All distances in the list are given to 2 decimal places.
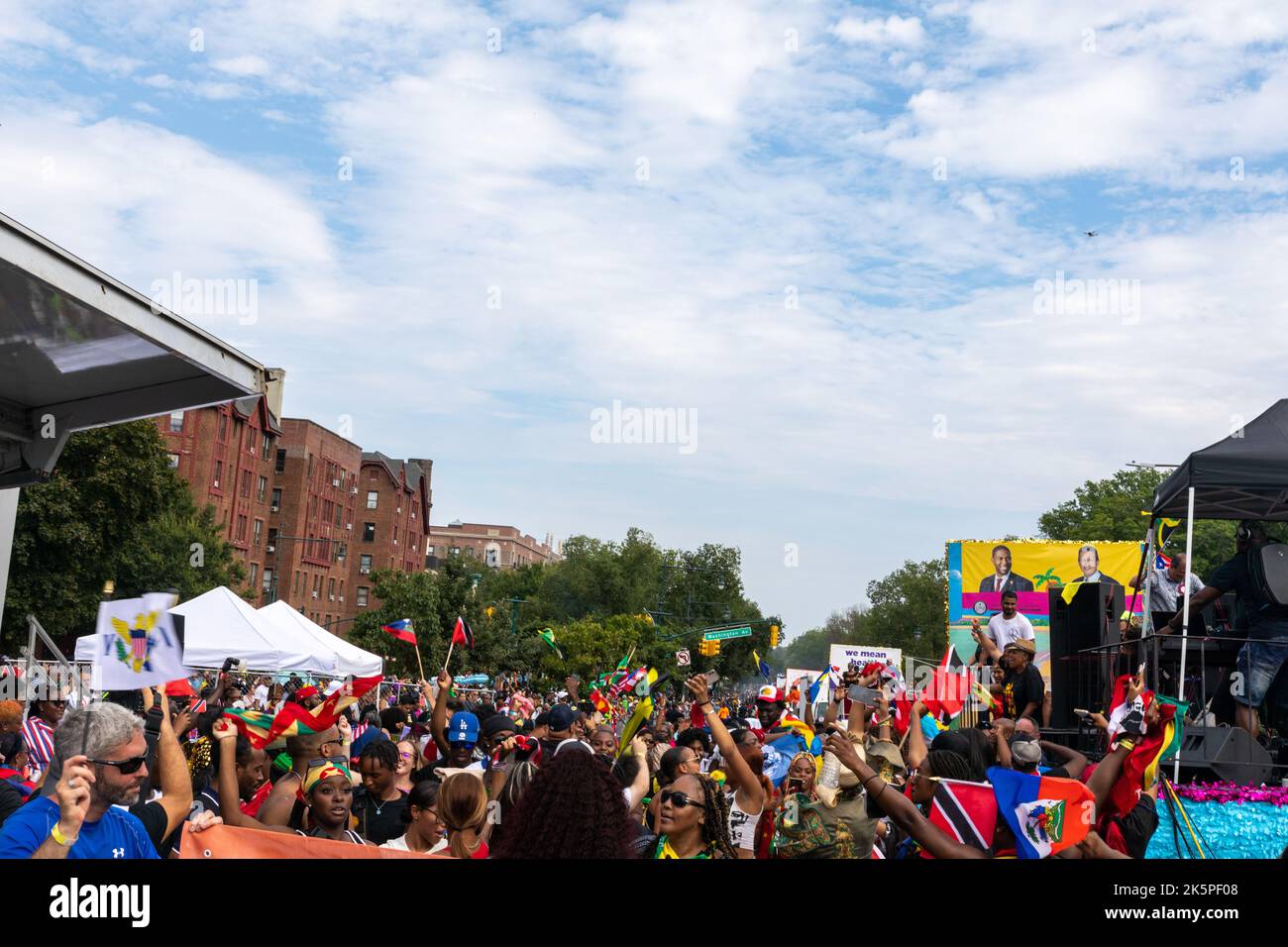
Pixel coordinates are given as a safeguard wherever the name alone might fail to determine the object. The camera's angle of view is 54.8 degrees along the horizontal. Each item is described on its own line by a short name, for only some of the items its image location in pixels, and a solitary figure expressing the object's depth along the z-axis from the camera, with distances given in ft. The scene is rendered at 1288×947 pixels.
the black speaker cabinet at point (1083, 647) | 36.42
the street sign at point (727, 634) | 94.18
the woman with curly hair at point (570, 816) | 11.39
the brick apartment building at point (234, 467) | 225.56
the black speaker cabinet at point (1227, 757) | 27.58
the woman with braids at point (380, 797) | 20.72
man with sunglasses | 11.27
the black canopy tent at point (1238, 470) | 29.17
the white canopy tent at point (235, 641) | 65.21
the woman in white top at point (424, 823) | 17.19
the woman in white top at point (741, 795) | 17.87
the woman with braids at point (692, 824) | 15.29
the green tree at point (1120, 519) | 207.72
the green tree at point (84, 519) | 130.72
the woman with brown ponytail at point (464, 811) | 15.83
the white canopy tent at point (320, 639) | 70.49
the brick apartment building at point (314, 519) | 274.98
